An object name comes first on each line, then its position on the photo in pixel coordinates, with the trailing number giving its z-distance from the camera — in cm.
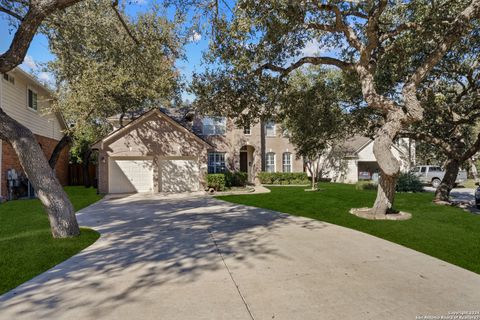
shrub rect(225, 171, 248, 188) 2195
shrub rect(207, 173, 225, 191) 1919
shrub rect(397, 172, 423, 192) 1900
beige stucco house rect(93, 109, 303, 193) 1806
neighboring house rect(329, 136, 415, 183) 2909
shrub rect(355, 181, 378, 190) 1938
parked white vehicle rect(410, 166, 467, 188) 2451
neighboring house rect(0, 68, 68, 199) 1444
